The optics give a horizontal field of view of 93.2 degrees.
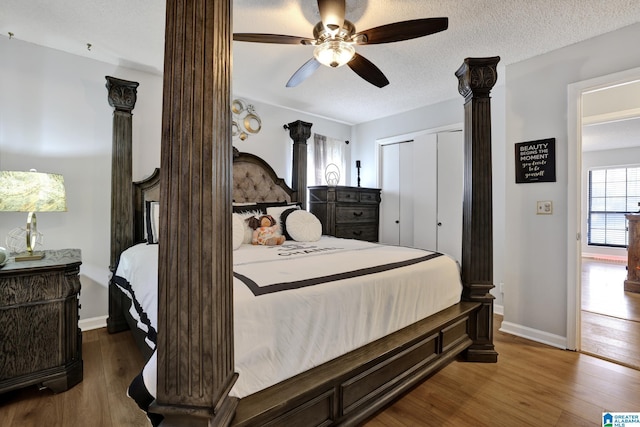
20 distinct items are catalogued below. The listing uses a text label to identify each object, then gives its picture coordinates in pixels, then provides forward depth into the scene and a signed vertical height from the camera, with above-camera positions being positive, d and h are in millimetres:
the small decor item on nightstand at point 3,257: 1721 -267
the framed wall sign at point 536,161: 2568 +478
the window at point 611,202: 6539 +315
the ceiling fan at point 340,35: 1754 +1112
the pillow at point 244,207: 3004 +57
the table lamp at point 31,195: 1786 +96
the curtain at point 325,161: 4371 +793
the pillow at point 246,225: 2770 -116
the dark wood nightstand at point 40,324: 1691 -665
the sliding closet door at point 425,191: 3863 +299
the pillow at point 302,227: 2922 -135
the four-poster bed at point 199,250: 797 -102
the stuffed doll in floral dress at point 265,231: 2687 -171
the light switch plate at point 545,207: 2588 +73
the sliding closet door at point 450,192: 3627 +278
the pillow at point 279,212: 3040 +9
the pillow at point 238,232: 2412 -158
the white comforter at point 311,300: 1200 -437
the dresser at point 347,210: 3797 +48
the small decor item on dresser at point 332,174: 4559 +606
